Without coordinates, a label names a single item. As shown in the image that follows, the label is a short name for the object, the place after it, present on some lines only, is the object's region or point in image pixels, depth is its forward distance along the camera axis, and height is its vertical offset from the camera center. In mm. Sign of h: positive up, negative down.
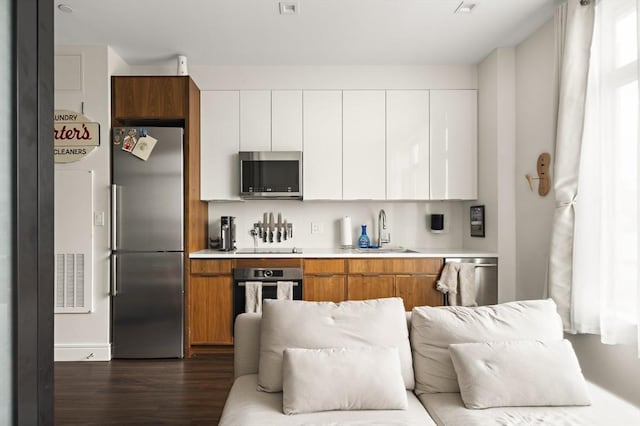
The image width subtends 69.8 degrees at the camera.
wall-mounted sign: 3979 +721
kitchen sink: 4432 -328
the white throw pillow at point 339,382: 1792 -656
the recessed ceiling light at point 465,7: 3246 +1508
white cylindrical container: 4184 +1401
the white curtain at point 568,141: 2957 +497
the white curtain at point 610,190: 2576 +153
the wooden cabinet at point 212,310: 4105 -826
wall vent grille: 3949 -546
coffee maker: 4410 -145
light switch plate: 4000 +2
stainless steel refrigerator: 3986 -232
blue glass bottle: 4738 -236
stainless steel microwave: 4453 +436
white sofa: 1699 -760
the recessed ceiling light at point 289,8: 3203 +1499
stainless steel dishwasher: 4094 -539
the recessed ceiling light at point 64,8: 3234 +1509
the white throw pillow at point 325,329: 1987 -499
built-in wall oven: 4102 -547
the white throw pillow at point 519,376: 1824 -647
